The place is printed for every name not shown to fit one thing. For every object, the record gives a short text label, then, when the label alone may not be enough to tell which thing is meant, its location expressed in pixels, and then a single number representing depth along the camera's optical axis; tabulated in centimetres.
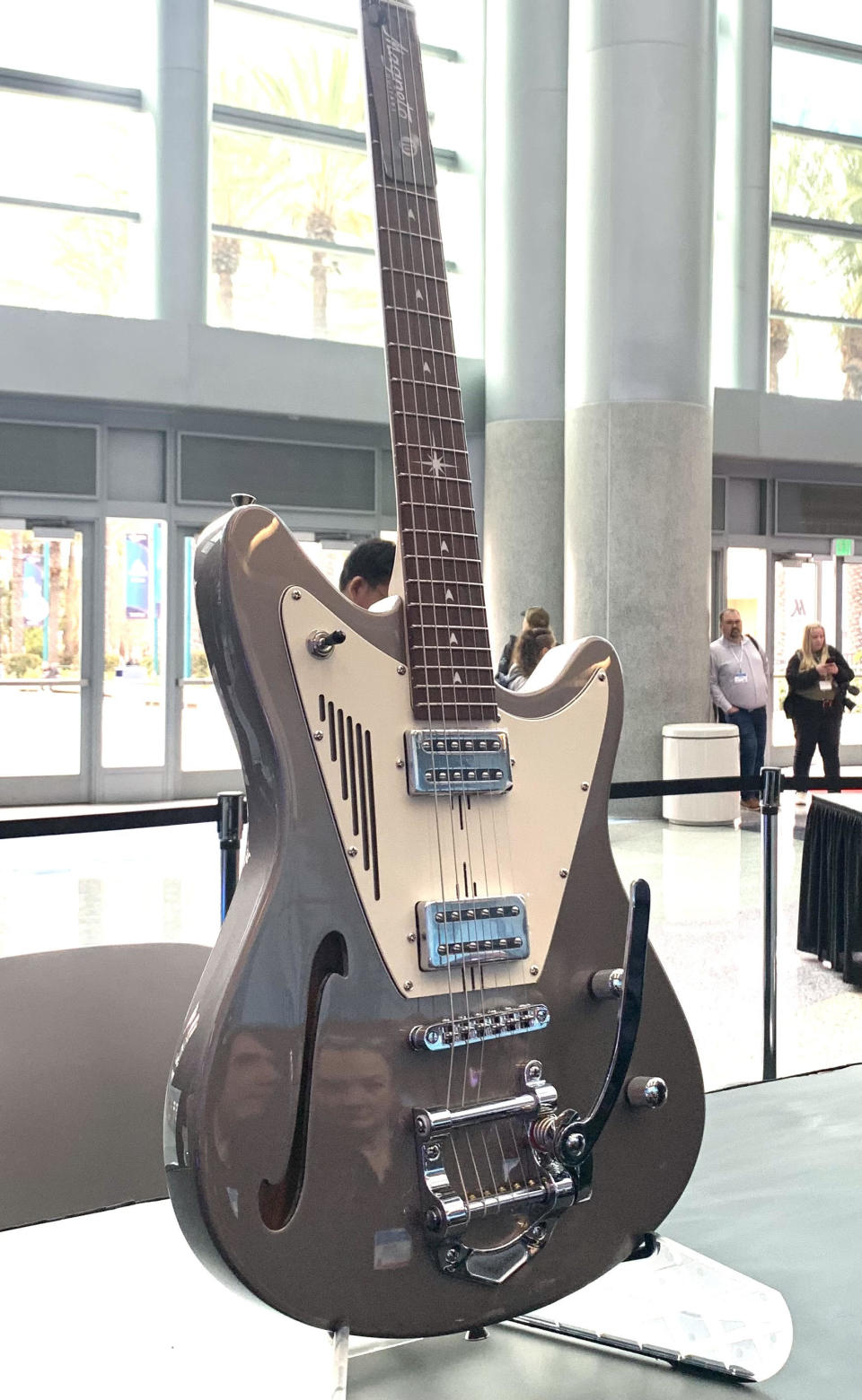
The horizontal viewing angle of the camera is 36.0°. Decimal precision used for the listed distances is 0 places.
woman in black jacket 1051
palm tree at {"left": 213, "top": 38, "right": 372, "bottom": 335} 1144
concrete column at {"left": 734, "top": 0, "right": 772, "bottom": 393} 1276
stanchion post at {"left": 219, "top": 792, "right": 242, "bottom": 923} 261
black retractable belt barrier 262
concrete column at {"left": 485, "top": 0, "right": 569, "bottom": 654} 1145
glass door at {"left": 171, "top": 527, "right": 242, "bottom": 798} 1098
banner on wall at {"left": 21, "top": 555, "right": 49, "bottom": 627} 1051
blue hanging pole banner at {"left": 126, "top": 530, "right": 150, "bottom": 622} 1081
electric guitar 135
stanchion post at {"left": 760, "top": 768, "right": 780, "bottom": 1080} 370
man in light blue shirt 1059
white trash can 994
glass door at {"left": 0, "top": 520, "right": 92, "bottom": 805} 1047
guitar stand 160
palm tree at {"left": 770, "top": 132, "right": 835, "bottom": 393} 1346
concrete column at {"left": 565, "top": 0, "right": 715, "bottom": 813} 1009
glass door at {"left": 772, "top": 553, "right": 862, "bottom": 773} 1372
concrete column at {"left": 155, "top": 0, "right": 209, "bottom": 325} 1059
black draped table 515
